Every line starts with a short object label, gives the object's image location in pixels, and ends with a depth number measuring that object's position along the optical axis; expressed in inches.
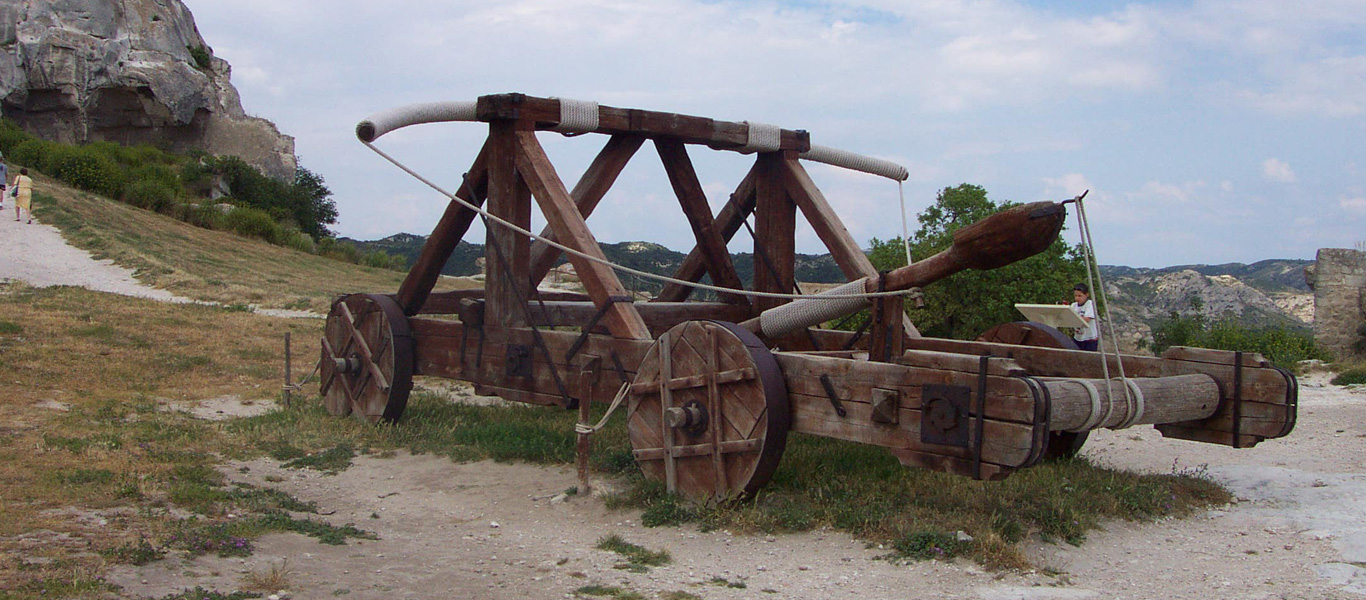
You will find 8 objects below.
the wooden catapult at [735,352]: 185.8
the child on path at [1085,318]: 398.0
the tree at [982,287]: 597.0
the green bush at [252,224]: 1256.8
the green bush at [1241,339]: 561.3
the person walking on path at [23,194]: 928.3
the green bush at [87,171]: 1232.2
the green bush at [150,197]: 1222.9
